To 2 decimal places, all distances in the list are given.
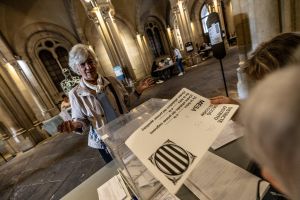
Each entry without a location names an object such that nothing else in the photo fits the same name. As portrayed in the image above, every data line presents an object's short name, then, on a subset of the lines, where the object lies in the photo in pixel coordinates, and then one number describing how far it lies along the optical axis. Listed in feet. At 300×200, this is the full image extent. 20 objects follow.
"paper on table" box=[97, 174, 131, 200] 3.06
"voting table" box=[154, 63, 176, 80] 33.83
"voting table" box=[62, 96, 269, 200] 2.36
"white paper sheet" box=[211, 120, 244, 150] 3.38
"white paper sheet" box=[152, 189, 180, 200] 2.60
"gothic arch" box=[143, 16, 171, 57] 50.94
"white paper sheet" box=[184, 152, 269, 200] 2.23
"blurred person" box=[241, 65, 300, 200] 0.78
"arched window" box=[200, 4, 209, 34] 52.31
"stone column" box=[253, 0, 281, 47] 7.13
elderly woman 5.37
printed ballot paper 1.72
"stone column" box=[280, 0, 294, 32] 6.87
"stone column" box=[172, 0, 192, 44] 33.80
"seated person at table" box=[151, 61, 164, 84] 35.29
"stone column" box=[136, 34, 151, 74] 43.57
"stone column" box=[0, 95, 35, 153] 20.47
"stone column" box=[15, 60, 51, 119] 25.20
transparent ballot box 2.83
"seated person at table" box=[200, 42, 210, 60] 43.71
